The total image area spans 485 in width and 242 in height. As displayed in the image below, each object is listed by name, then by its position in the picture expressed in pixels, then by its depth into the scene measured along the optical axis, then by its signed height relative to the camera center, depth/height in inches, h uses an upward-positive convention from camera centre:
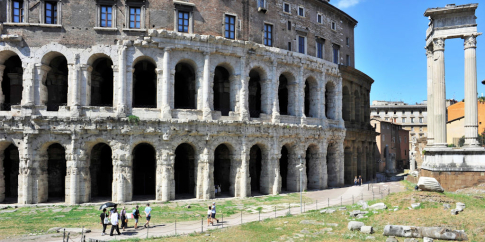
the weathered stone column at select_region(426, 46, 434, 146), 1261.6 +136.8
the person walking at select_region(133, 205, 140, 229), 728.3 -170.2
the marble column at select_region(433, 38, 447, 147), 1171.9 +121.1
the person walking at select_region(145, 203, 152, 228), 721.1 -172.6
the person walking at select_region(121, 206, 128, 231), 702.7 -176.4
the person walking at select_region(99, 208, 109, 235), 666.8 -167.3
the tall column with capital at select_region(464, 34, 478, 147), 1129.4 +115.4
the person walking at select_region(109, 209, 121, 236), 649.4 -164.2
